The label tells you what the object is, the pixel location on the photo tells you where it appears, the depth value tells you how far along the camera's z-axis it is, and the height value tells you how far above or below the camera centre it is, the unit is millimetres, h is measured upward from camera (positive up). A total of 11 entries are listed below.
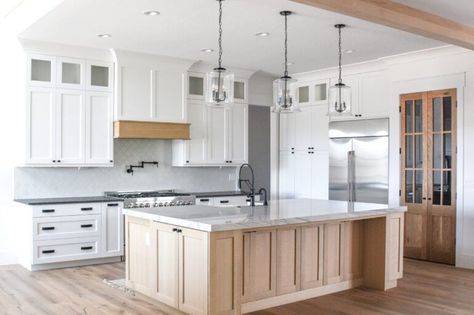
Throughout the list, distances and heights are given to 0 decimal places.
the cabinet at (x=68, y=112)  6324 +528
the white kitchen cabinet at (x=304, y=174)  8164 -306
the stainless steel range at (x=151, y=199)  6699 -580
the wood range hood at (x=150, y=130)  6816 +335
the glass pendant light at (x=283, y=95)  4699 +546
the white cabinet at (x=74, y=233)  6113 -956
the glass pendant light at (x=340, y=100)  4988 +538
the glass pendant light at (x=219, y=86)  4426 +586
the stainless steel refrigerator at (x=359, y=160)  7281 -60
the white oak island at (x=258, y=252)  4121 -887
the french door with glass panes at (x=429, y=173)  6508 -212
